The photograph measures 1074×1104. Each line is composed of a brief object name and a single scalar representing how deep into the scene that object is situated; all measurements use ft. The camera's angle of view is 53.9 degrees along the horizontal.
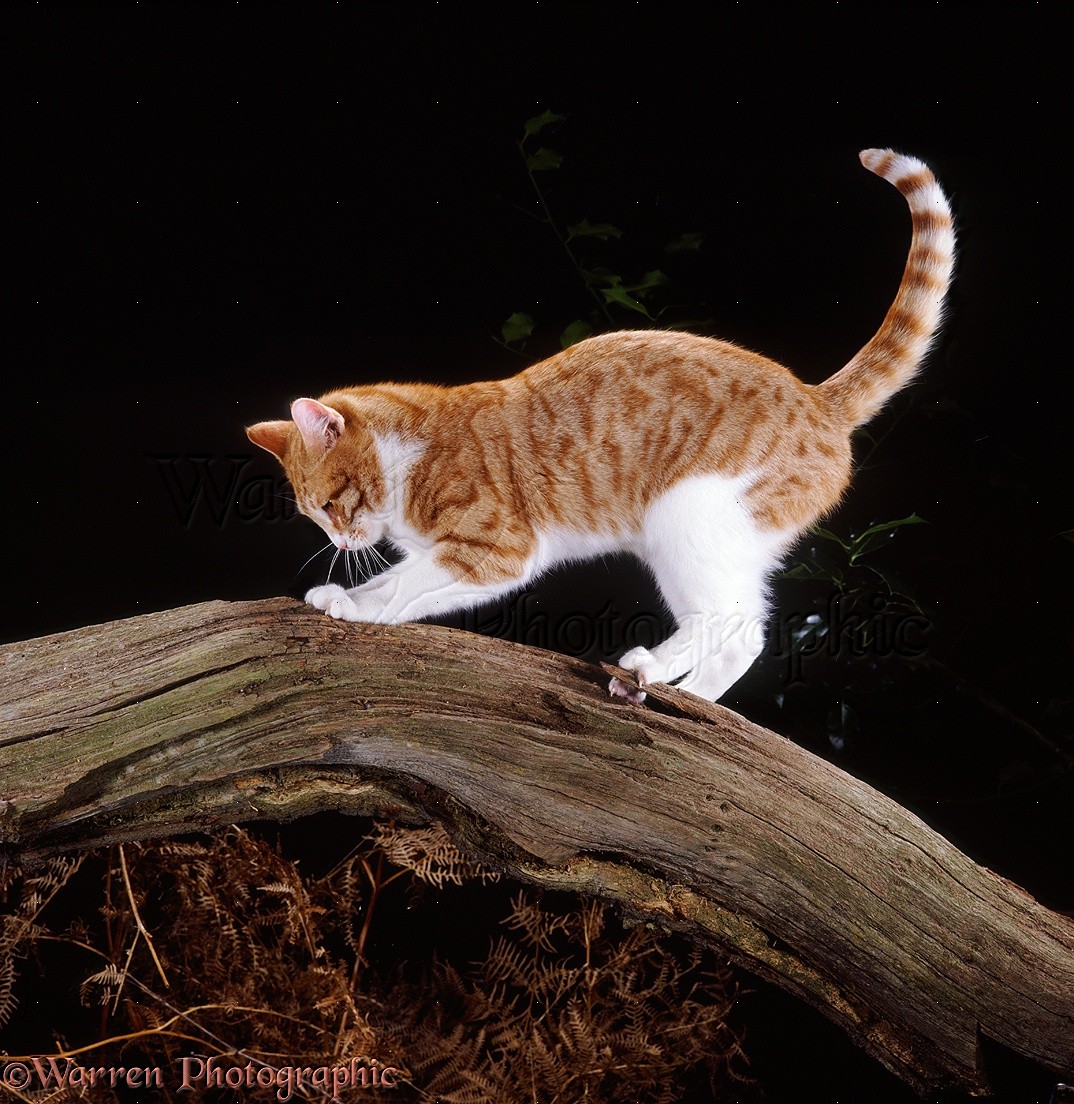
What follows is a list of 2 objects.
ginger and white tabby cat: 7.15
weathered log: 6.61
